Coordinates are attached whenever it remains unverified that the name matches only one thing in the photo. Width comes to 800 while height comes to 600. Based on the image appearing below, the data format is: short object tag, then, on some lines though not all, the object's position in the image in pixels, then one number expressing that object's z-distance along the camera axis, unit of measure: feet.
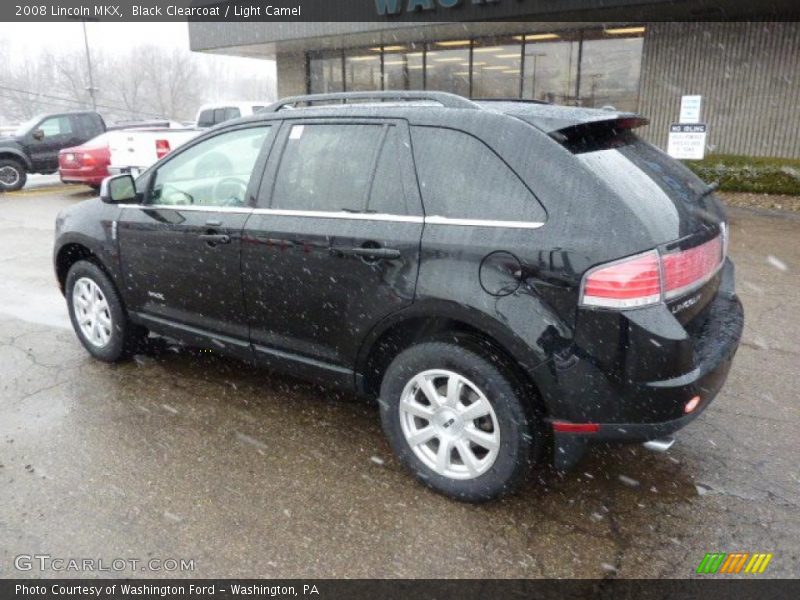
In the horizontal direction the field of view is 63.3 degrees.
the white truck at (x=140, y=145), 42.60
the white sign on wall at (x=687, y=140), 35.19
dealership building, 41.78
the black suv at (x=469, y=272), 8.39
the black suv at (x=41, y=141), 50.44
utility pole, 99.95
